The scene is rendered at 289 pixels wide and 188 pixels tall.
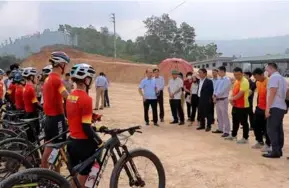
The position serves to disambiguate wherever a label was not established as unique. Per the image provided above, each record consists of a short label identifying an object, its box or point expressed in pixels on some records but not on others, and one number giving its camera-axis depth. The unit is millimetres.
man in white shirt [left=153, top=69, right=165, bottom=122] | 9463
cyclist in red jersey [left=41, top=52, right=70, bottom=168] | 3859
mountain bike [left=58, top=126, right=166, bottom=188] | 3176
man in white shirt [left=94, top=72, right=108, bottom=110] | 12882
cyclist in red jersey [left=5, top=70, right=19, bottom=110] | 6589
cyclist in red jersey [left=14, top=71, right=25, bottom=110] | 5254
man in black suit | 8056
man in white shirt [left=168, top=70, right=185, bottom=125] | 8976
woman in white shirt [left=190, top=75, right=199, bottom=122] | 8893
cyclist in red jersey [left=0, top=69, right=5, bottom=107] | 7569
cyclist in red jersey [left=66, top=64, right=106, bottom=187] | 3105
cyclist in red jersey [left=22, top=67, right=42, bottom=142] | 4829
